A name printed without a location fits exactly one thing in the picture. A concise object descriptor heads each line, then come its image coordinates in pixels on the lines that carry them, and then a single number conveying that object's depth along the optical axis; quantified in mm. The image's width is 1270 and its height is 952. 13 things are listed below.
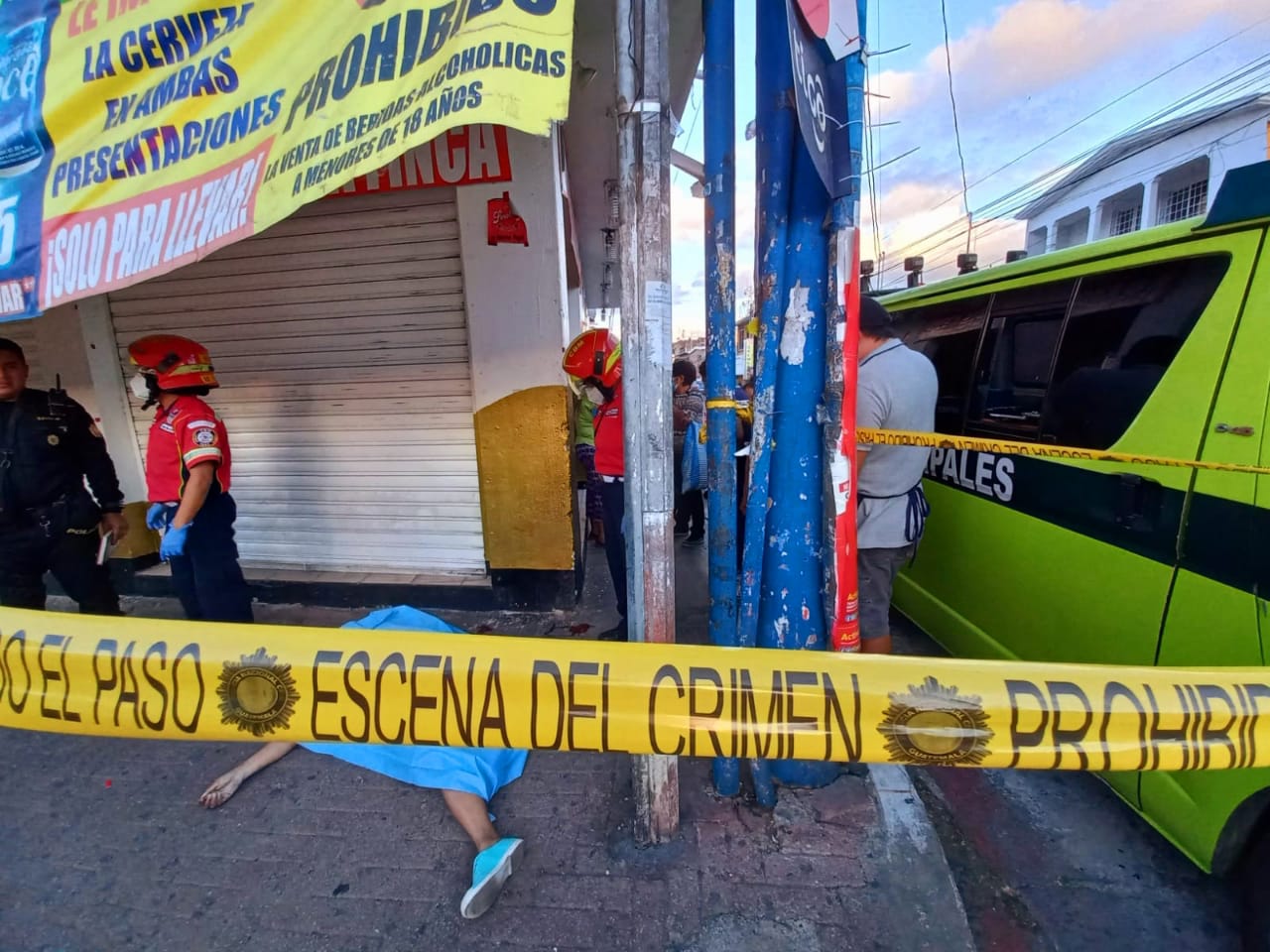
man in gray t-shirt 2553
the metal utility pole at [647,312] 1772
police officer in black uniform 2936
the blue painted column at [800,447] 1983
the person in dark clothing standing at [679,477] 5855
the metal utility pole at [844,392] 1773
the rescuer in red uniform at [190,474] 2820
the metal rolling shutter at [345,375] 3912
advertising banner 1580
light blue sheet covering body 2334
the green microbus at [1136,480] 1801
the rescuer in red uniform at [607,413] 3469
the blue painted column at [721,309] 1910
